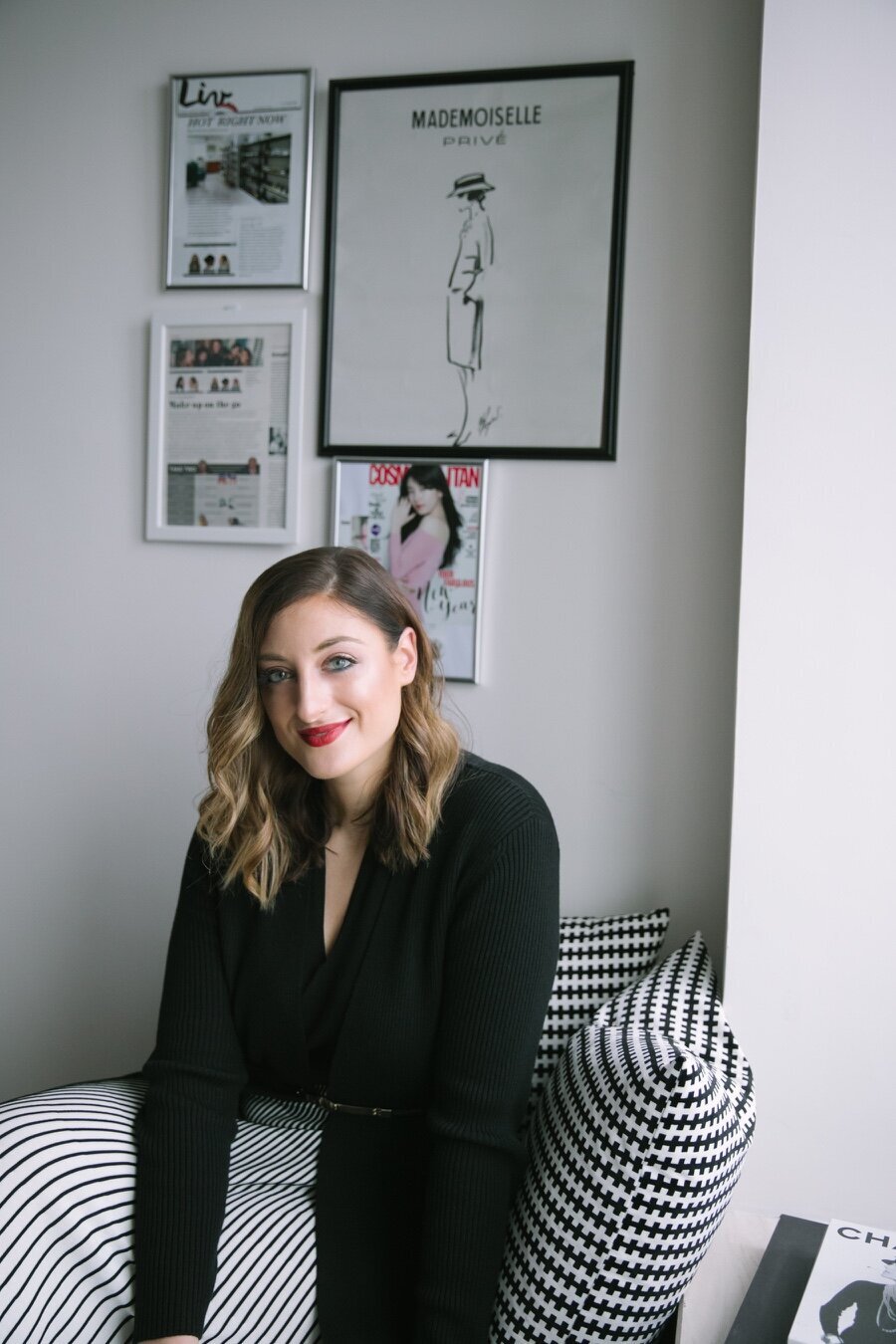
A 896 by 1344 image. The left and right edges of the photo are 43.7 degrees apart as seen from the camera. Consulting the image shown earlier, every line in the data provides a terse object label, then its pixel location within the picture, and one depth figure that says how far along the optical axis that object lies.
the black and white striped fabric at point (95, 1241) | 1.22
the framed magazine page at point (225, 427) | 1.99
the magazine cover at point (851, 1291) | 1.04
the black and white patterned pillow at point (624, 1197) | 1.18
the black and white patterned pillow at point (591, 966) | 1.60
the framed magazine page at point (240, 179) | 1.96
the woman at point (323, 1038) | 1.25
